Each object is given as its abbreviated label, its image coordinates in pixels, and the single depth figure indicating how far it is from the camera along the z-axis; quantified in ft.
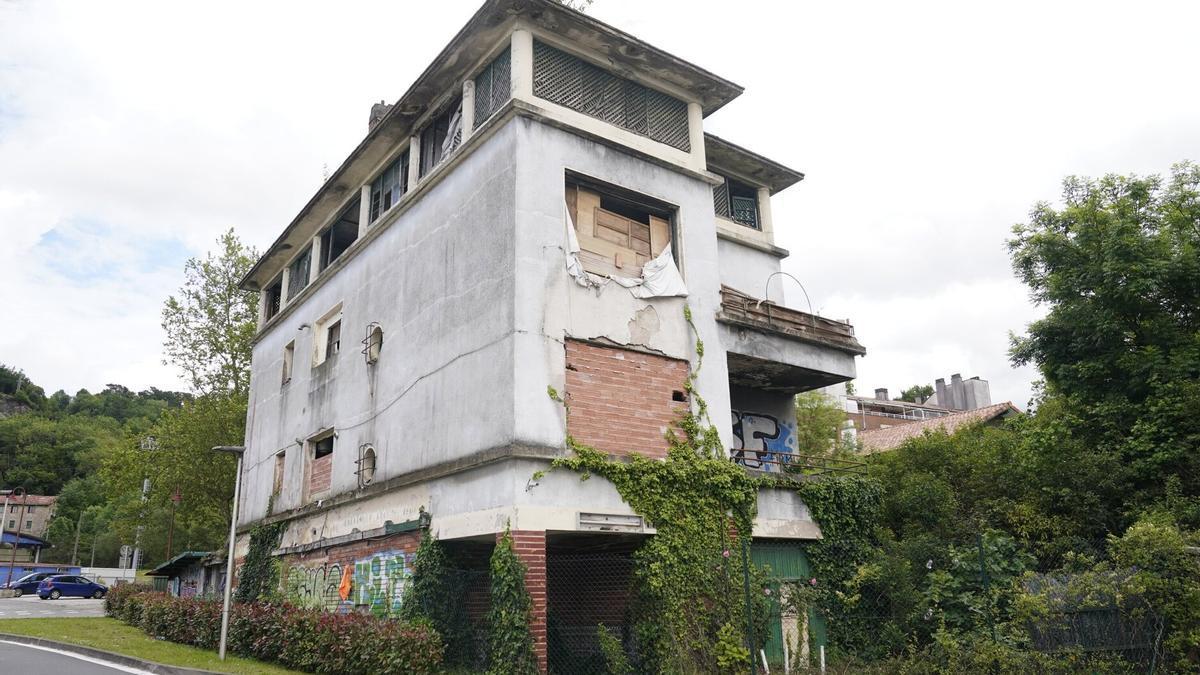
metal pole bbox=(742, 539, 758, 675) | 39.65
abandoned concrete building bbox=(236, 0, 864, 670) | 47.83
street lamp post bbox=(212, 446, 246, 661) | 52.72
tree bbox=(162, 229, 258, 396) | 121.39
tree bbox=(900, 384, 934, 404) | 270.75
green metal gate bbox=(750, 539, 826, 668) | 49.21
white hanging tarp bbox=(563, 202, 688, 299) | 51.06
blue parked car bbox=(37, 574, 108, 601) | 144.77
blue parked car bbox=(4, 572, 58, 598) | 148.97
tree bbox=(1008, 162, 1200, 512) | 57.11
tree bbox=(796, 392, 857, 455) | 115.85
